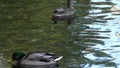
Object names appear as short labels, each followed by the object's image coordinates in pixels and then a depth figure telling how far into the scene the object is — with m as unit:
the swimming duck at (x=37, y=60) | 14.06
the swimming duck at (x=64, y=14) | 20.47
